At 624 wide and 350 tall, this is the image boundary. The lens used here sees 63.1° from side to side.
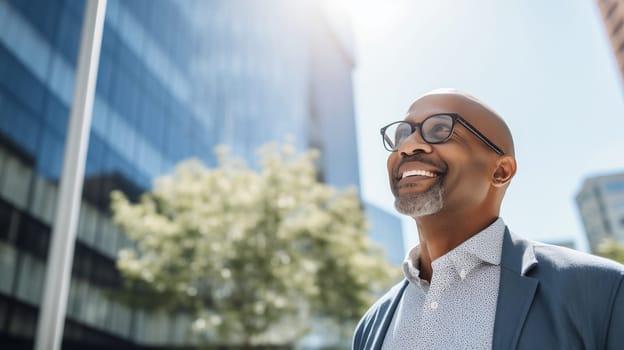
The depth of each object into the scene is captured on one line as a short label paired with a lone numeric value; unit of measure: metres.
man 1.46
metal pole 4.40
